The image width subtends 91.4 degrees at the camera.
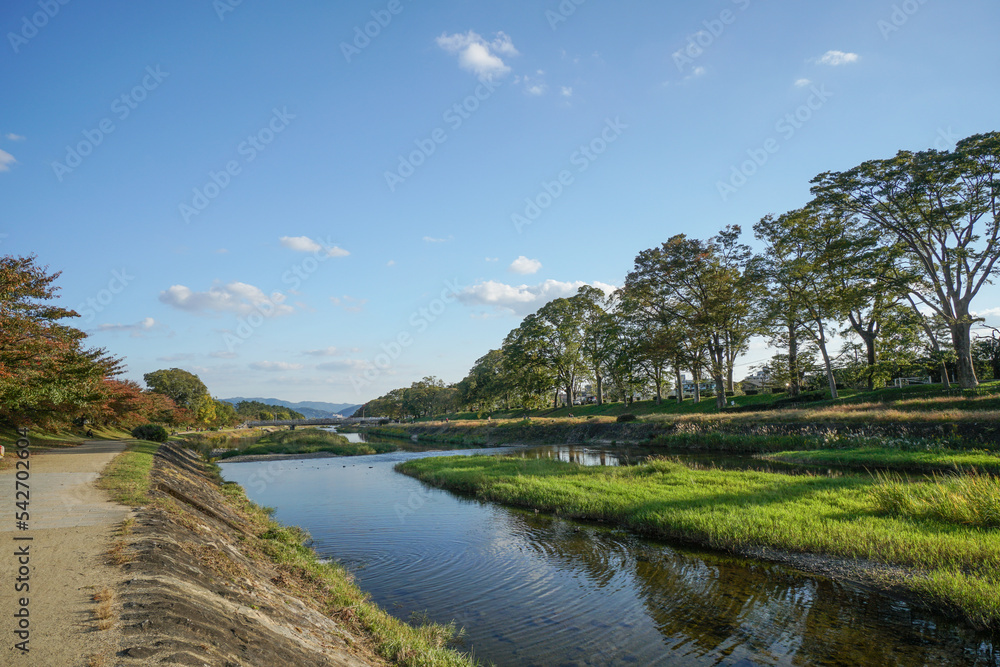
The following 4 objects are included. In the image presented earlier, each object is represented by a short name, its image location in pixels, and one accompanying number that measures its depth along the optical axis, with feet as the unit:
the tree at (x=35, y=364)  45.88
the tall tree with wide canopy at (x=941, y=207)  91.04
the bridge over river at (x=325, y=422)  389.19
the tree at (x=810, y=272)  118.21
